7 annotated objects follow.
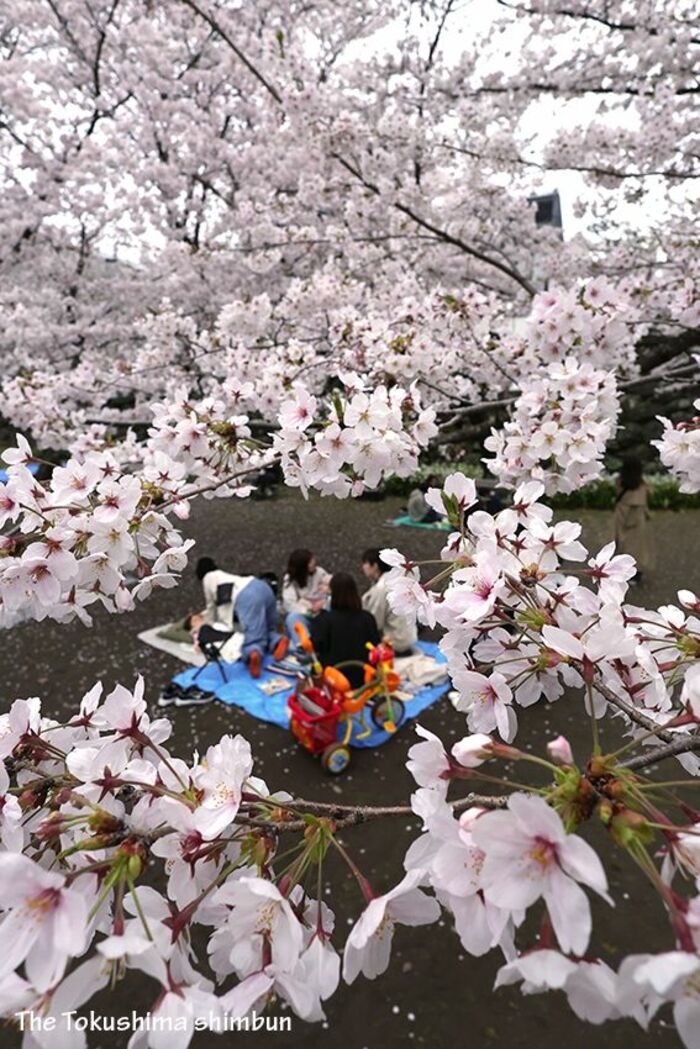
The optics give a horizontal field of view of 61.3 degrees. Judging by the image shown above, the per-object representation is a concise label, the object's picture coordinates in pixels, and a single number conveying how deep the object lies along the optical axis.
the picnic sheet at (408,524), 9.93
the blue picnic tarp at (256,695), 4.44
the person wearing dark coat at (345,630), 4.50
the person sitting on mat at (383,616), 5.02
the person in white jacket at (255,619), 5.24
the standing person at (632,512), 6.79
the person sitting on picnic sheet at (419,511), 10.25
